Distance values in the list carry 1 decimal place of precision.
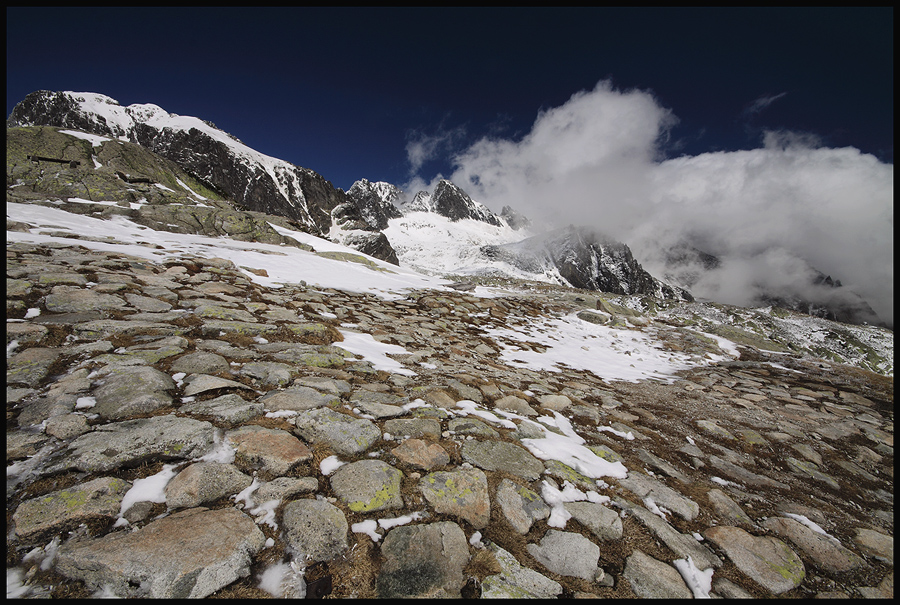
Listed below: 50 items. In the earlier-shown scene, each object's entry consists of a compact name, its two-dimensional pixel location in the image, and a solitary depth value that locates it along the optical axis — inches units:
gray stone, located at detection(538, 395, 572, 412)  189.1
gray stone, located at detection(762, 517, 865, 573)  102.3
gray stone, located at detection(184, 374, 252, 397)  127.7
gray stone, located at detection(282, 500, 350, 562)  73.7
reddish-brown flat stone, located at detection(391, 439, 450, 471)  109.0
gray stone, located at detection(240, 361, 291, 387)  148.0
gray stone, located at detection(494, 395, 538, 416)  172.4
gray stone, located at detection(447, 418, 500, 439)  134.6
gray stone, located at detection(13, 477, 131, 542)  67.9
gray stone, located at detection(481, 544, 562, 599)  74.9
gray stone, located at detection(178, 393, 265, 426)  113.2
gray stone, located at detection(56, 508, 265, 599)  62.8
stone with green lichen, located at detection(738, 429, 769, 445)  188.1
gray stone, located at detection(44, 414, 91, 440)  94.3
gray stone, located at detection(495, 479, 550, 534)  95.3
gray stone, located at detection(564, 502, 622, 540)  96.6
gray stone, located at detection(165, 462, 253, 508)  81.0
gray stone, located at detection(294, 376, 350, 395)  147.6
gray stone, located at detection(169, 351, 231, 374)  144.6
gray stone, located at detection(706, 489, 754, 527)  116.0
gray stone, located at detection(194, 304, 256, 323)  215.8
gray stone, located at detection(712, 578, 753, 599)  86.4
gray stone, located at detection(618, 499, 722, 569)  94.9
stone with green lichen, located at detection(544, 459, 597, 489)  116.9
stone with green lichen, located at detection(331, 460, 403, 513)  89.0
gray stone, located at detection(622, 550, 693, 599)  82.3
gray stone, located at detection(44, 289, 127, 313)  186.1
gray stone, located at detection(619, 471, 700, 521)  114.9
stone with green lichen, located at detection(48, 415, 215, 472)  86.0
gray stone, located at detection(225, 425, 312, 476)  94.6
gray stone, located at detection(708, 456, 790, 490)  147.1
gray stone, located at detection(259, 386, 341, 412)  127.3
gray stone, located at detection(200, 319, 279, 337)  190.9
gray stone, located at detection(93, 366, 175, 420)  110.1
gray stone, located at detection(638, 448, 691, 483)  139.2
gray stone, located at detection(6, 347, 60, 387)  119.7
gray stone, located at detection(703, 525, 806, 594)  93.2
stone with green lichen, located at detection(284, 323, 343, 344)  218.4
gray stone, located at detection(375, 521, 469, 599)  72.7
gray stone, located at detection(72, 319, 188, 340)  161.3
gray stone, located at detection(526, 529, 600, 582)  83.2
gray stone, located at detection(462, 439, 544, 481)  116.9
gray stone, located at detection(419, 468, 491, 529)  93.2
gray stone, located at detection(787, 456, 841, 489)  159.0
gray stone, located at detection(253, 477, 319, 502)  84.7
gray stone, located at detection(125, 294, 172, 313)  210.2
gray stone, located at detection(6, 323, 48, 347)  144.2
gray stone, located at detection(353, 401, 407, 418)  134.3
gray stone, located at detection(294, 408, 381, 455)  110.7
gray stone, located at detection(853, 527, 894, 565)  111.7
